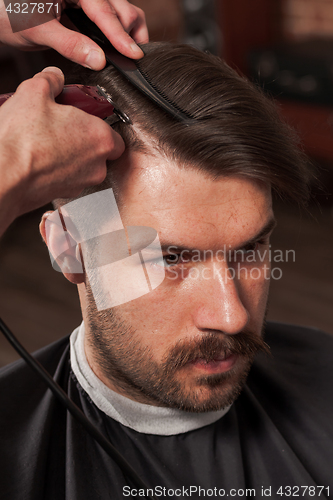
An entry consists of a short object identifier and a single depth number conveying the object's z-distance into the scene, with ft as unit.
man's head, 2.37
